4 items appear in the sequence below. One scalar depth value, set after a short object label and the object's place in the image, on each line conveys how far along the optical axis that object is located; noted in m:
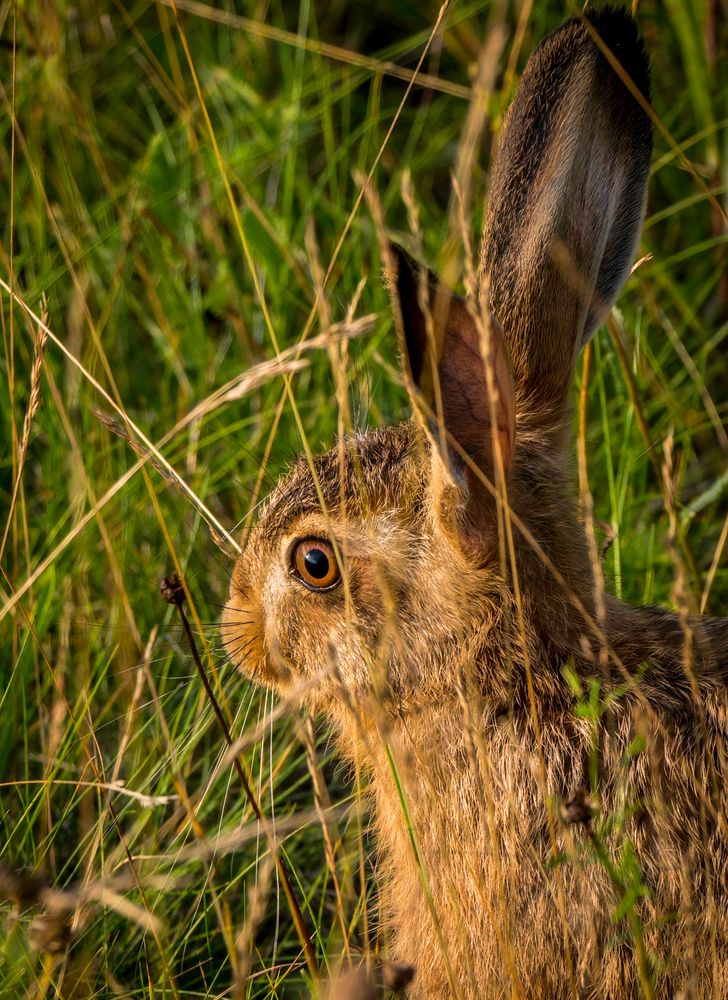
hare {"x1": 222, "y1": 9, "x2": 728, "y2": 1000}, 5.73
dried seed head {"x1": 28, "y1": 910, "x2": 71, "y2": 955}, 4.86
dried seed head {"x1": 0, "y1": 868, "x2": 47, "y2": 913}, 4.67
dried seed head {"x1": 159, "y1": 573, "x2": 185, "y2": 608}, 5.80
